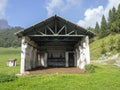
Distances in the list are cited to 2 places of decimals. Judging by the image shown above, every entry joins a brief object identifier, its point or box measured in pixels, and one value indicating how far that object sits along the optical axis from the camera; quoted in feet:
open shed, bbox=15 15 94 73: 33.05
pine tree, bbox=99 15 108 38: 159.60
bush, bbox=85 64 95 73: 28.37
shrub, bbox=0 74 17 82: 21.49
